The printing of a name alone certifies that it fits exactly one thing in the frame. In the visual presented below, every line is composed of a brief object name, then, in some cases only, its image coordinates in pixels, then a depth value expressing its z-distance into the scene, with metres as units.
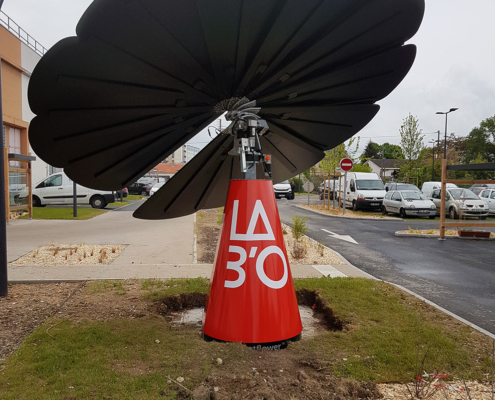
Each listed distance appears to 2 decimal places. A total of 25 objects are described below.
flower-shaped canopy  3.01
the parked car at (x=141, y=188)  37.50
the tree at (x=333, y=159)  25.27
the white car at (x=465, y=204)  19.14
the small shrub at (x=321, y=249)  8.97
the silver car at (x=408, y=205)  19.62
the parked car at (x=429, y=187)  24.93
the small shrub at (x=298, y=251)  8.53
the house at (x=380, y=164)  93.79
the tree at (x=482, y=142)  77.81
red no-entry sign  19.60
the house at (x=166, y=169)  86.79
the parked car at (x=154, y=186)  34.99
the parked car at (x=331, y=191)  33.68
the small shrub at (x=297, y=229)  9.76
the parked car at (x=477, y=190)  26.05
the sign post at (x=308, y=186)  26.06
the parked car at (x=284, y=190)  33.19
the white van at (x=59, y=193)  20.94
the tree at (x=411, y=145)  40.31
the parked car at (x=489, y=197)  21.32
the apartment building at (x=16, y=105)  15.04
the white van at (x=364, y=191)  22.83
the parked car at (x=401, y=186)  24.39
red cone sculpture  3.86
